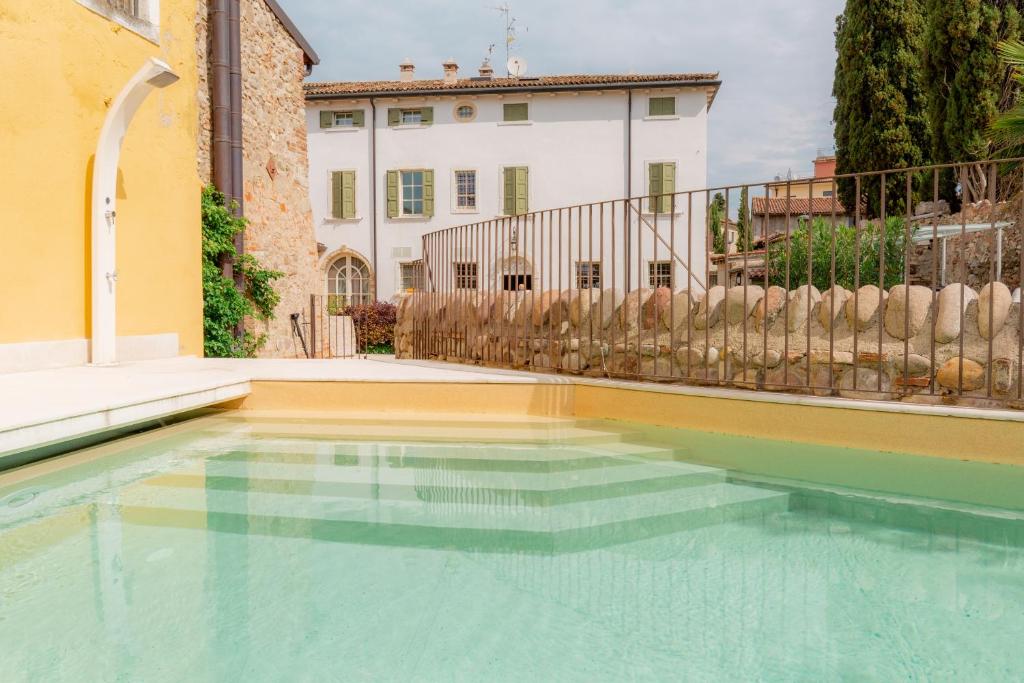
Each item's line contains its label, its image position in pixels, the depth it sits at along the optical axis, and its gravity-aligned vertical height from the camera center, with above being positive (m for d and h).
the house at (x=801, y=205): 28.96 +5.21
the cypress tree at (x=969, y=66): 12.92 +4.87
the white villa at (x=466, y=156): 18.20 +4.46
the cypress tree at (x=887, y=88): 16.12 +5.53
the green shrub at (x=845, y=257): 9.99 +0.94
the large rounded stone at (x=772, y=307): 4.57 +0.08
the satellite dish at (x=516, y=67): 19.28 +7.15
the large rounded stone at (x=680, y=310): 4.85 +0.06
